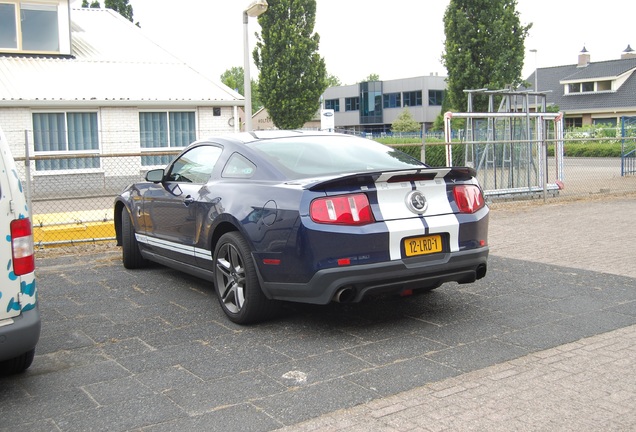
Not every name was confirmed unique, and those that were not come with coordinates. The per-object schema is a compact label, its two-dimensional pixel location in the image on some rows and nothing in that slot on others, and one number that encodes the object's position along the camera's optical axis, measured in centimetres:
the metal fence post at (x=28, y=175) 918
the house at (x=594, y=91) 5547
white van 402
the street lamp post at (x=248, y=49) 1352
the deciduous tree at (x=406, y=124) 6788
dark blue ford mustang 501
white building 2020
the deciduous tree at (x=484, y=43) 2489
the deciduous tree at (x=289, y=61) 3053
